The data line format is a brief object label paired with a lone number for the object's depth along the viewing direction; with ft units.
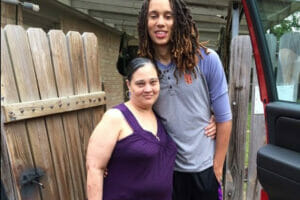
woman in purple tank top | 3.89
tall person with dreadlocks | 4.41
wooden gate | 4.30
